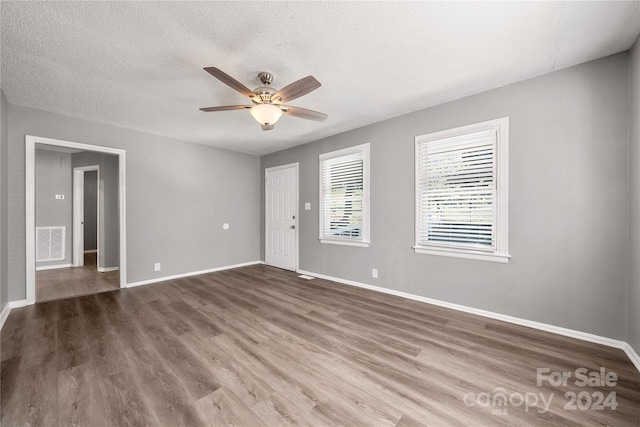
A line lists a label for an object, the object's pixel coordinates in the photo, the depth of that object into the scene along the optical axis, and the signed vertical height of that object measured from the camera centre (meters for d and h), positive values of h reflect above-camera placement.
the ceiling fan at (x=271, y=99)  2.01 +1.04
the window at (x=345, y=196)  3.81 +0.28
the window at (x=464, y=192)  2.61 +0.25
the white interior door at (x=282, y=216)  4.94 -0.08
